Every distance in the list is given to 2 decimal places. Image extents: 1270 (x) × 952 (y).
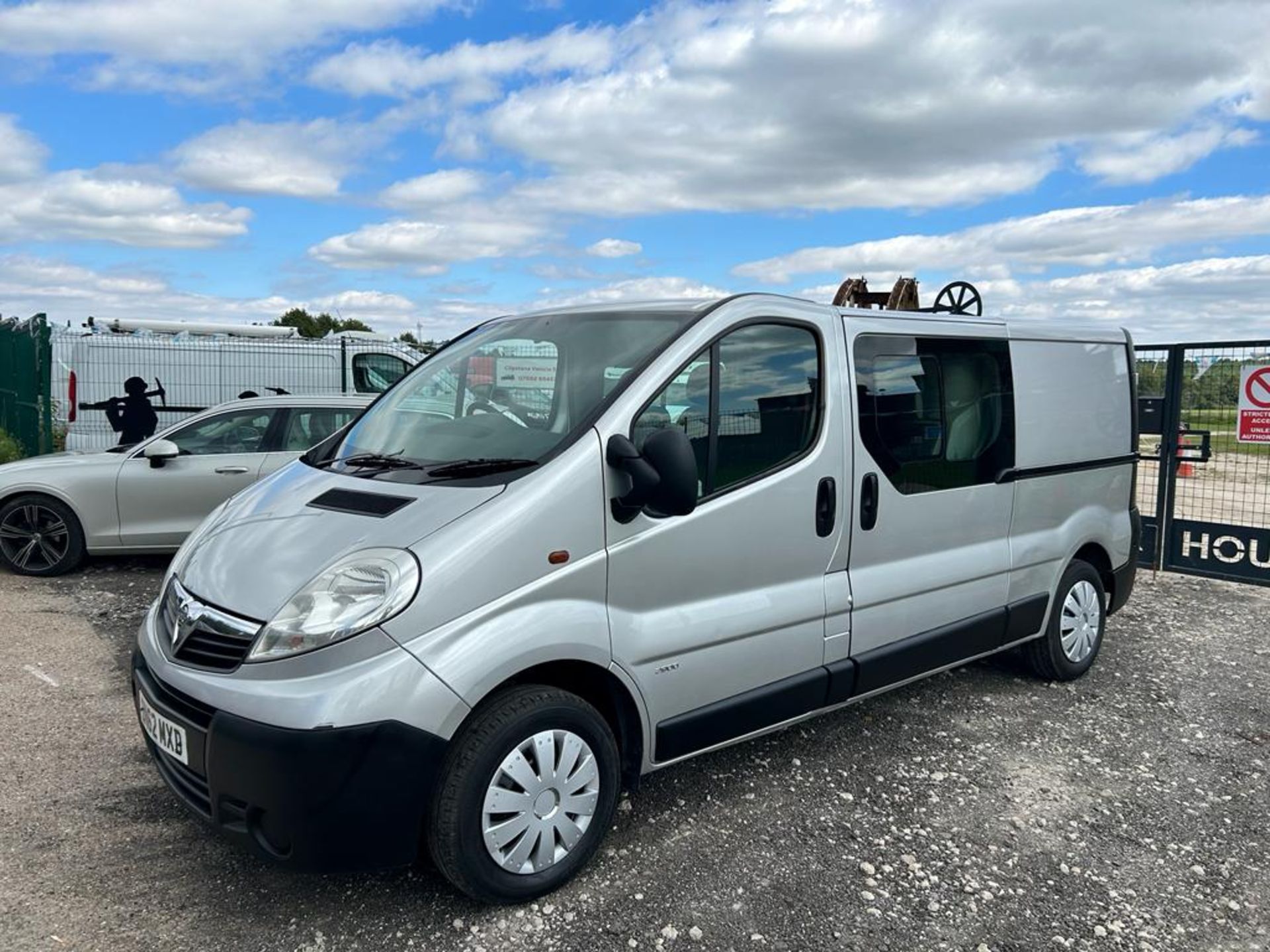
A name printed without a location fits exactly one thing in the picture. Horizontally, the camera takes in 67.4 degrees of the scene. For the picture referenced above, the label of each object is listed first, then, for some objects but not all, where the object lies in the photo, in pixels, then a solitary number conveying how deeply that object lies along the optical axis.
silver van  2.69
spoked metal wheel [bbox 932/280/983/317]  5.95
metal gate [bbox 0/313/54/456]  11.96
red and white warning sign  7.57
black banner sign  7.73
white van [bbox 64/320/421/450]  11.75
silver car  7.32
